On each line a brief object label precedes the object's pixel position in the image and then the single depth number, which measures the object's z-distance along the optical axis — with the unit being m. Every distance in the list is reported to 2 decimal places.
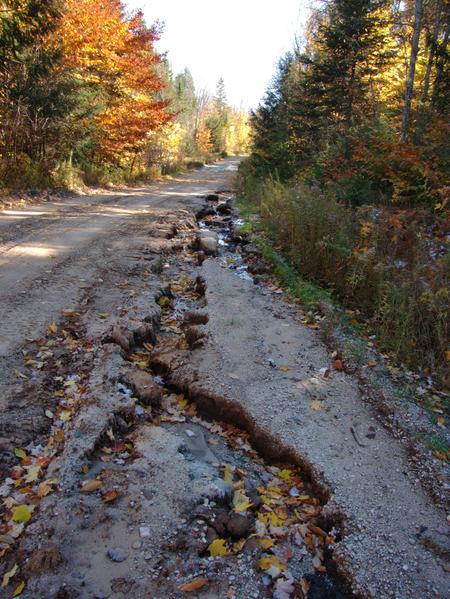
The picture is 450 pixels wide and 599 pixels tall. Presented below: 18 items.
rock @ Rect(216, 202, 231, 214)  13.47
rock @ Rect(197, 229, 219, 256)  8.41
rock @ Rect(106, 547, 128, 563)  2.38
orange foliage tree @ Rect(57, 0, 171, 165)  13.62
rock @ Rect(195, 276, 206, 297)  6.53
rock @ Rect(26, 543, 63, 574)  2.26
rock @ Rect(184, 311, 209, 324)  5.46
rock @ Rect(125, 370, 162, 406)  3.89
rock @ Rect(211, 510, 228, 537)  2.70
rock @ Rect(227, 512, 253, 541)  2.70
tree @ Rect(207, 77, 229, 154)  54.77
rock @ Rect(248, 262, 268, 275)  7.52
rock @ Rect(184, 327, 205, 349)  4.93
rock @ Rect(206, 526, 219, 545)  2.62
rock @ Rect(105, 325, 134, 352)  4.59
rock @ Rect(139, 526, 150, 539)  2.54
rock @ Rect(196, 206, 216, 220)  12.50
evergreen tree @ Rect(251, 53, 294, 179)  16.06
